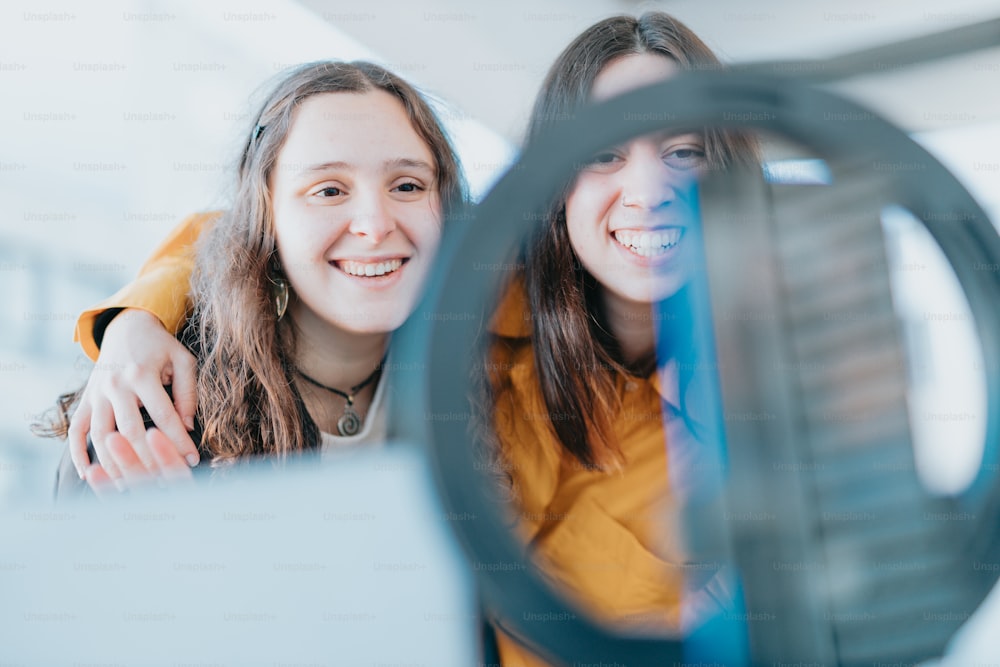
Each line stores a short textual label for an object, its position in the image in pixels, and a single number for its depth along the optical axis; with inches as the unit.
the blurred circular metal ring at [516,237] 16.4
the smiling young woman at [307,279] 32.8
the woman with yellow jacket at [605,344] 26.9
